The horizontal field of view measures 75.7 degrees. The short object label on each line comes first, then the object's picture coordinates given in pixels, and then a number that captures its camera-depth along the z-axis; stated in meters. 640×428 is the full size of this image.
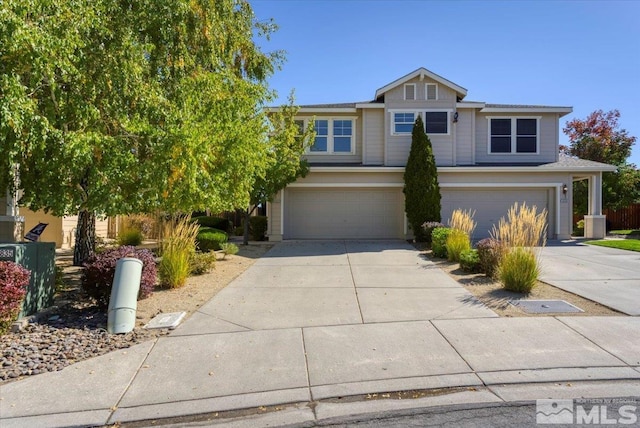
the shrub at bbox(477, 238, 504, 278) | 8.85
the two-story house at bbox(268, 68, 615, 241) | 17.64
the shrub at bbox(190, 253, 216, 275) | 10.15
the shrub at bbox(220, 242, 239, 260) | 13.03
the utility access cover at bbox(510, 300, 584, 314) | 6.63
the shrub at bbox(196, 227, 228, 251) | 13.96
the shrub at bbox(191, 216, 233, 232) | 21.53
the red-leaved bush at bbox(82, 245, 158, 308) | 6.89
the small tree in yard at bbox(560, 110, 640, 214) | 24.20
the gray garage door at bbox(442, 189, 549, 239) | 17.91
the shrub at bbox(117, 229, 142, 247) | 16.70
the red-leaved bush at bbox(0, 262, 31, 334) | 5.51
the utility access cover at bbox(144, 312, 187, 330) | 6.13
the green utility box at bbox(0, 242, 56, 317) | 6.18
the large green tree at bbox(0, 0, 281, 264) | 5.83
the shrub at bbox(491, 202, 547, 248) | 8.00
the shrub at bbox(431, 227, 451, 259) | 12.30
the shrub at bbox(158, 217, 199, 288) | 8.55
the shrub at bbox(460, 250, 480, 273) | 9.74
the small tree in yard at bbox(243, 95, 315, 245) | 15.30
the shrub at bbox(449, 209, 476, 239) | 11.97
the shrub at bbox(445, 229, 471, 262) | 11.33
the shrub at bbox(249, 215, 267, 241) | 18.88
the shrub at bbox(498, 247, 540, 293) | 7.75
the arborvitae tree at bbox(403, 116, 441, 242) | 16.22
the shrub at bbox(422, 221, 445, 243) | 14.89
